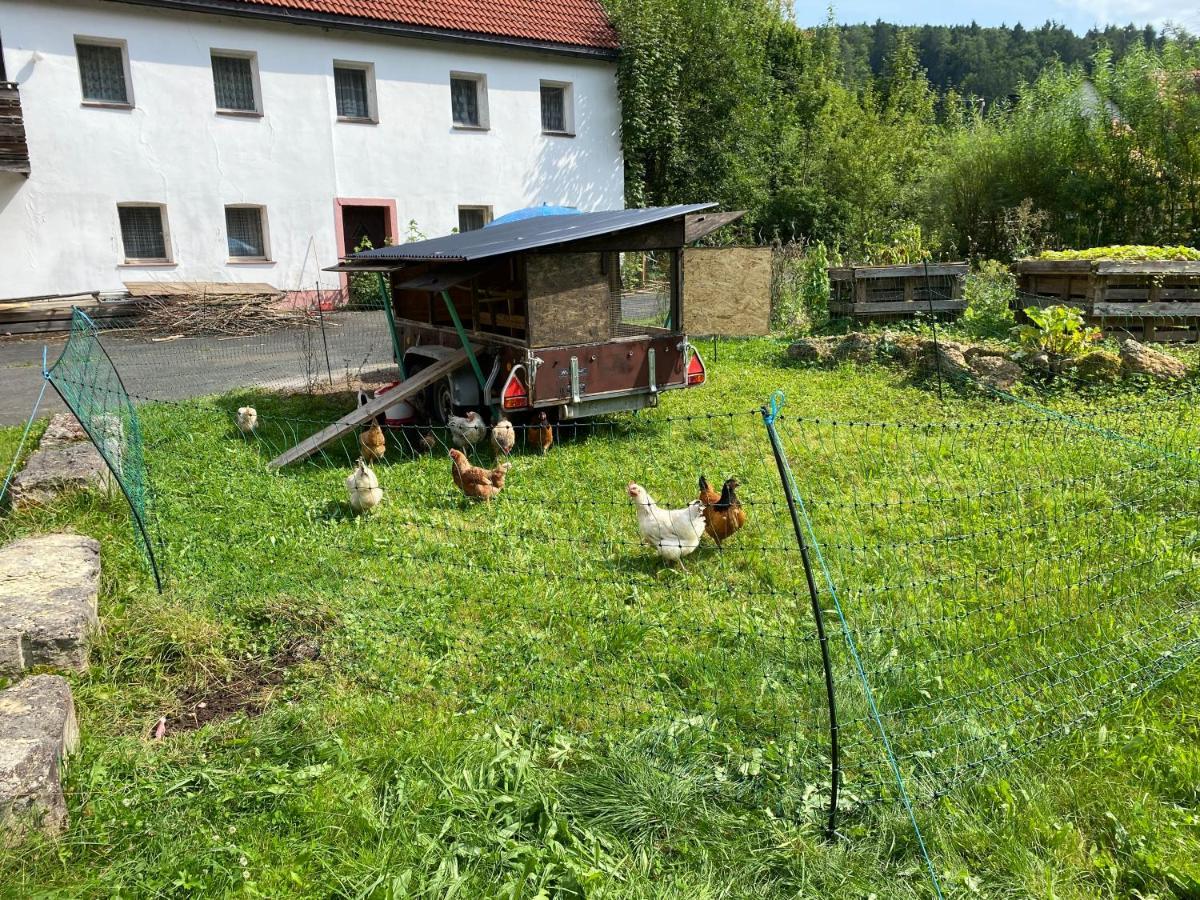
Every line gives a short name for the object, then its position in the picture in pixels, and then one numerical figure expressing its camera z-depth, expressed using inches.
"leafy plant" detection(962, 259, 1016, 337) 458.6
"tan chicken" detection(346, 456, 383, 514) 243.8
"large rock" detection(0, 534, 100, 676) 153.1
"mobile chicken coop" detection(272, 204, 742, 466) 304.5
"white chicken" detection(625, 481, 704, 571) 199.8
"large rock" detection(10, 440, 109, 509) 235.1
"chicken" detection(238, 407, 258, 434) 340.5
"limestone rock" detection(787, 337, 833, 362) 445.4
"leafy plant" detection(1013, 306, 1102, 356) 361.7
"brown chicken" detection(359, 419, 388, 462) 297.6
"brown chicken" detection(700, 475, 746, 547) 205.3
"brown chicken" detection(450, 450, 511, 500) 250.1
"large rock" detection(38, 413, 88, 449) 297.1
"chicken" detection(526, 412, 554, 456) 310.5
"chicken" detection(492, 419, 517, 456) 295.4
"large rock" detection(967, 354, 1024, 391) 359.9
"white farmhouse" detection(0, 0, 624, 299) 626.2
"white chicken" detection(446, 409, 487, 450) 311.3
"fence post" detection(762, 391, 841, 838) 115.7
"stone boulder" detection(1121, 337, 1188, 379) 340.8
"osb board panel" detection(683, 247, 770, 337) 428.8
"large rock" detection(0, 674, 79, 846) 113.5
